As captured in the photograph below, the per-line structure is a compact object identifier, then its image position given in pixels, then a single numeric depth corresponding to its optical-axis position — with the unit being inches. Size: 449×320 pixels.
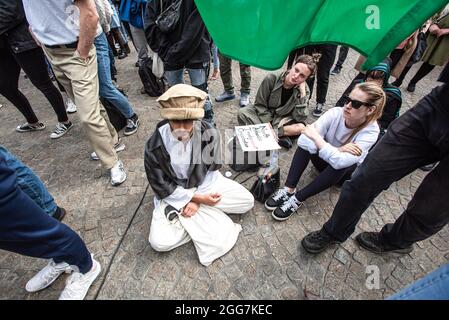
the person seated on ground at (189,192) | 89.4
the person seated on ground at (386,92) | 110.0
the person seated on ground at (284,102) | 127.0
